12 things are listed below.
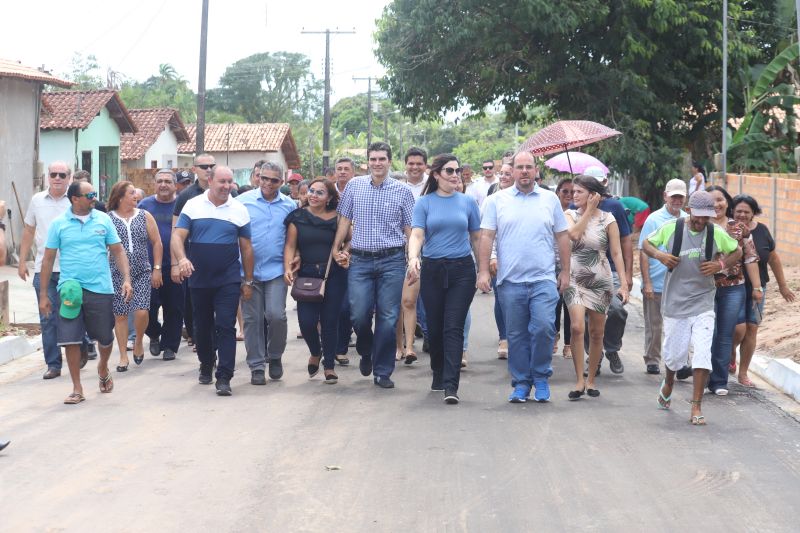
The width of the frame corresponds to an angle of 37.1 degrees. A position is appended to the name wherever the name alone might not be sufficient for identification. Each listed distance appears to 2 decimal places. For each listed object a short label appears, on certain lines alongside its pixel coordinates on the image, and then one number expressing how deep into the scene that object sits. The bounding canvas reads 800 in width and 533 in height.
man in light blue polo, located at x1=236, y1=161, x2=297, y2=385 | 10.45
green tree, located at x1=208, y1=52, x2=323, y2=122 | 92.94
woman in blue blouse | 9.55
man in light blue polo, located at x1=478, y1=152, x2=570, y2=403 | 9.38
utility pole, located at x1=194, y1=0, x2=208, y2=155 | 27.36
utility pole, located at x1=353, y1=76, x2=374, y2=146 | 67.80
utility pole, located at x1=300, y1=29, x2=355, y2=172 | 45.59
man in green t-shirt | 8.69
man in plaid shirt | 10.11
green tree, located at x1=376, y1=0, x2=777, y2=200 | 28.61
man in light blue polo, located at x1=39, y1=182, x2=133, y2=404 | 9.38
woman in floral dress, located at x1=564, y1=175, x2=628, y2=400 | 9.80
